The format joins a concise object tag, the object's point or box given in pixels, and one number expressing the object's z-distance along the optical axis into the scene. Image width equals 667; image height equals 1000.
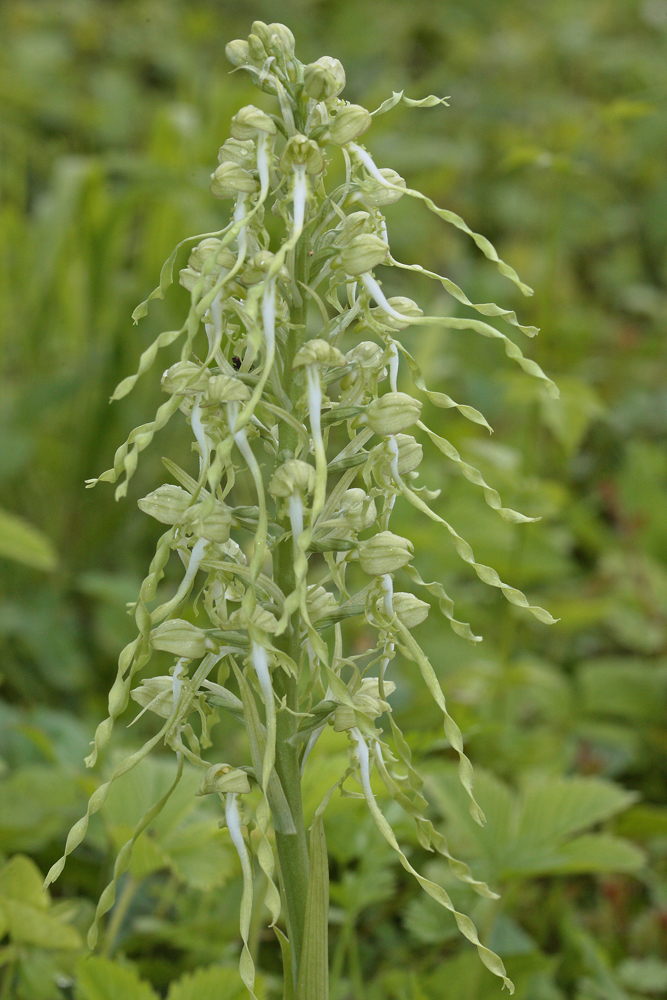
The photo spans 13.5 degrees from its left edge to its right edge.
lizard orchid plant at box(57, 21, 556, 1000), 0.56
